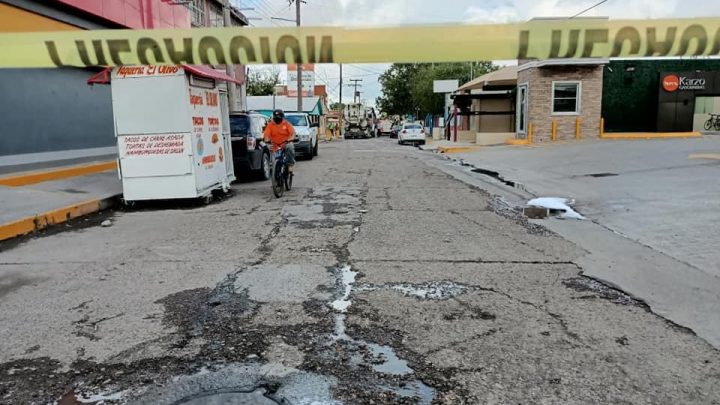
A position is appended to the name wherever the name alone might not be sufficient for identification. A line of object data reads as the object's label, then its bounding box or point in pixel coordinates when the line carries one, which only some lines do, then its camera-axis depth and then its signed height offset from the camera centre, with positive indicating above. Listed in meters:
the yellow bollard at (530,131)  25.12 -0.88
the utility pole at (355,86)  104.38 +5.56
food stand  9.82 -0.20
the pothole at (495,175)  13.25 -1.71
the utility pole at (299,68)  37.97 +3.36
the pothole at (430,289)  4.98 -1.63
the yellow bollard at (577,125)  24.97 -0.65
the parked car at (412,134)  37.22 -1.34
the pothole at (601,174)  13.37 -1.57
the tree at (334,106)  107.81 +1.93
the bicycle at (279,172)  11.21 -1.14
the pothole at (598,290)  4.87 -1.67
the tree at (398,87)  72.56 +3.61
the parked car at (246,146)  14.23 -0.73
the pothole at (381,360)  3.21 -1.61
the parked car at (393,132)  64.21 -2.12
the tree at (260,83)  66.94 +4.22
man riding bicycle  11.77 -0.38
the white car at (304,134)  21.45 -0.72
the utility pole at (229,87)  18.47 +1.04
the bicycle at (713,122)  26.94 -0.70
